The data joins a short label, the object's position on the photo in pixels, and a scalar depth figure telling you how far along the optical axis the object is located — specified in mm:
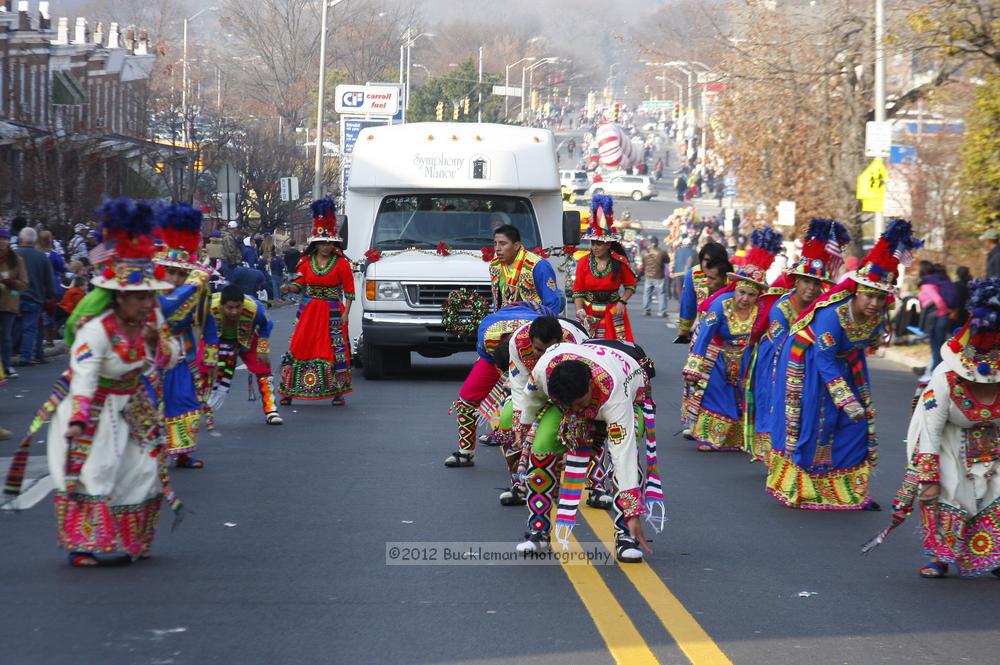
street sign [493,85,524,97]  95375
